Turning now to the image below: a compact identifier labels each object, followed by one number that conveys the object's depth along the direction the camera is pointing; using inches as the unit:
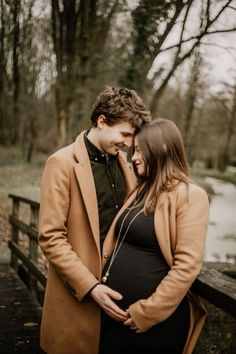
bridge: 81.0
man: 90.4
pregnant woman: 77.2
